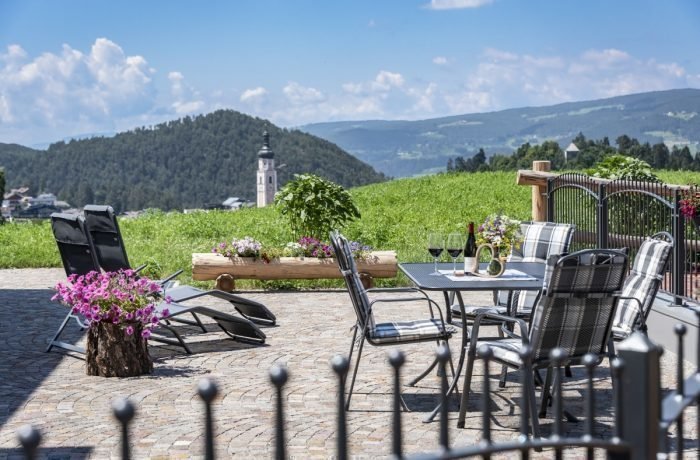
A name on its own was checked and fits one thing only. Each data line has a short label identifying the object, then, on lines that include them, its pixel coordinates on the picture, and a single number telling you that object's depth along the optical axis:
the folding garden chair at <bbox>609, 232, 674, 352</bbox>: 5.95
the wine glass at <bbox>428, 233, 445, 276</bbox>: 6.83
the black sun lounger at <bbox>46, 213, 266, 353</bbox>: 7.82
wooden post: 11.84
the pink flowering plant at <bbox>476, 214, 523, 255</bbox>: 7.03
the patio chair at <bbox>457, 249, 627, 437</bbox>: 5.05
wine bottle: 6.74
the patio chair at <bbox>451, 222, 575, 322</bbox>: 7.25
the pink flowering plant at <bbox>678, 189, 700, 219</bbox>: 7.55
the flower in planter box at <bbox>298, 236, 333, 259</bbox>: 12.05
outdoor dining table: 6.01
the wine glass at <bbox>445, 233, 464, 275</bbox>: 6.79
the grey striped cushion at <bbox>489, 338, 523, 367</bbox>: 5.24
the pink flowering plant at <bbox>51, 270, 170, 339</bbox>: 6.85
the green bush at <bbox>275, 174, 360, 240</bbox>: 12.89
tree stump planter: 6.95
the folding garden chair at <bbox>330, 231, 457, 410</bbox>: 5.99
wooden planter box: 11.90
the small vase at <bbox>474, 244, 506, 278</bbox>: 6.56
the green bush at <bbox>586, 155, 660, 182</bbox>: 13.11
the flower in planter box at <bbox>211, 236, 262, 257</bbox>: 11.94
